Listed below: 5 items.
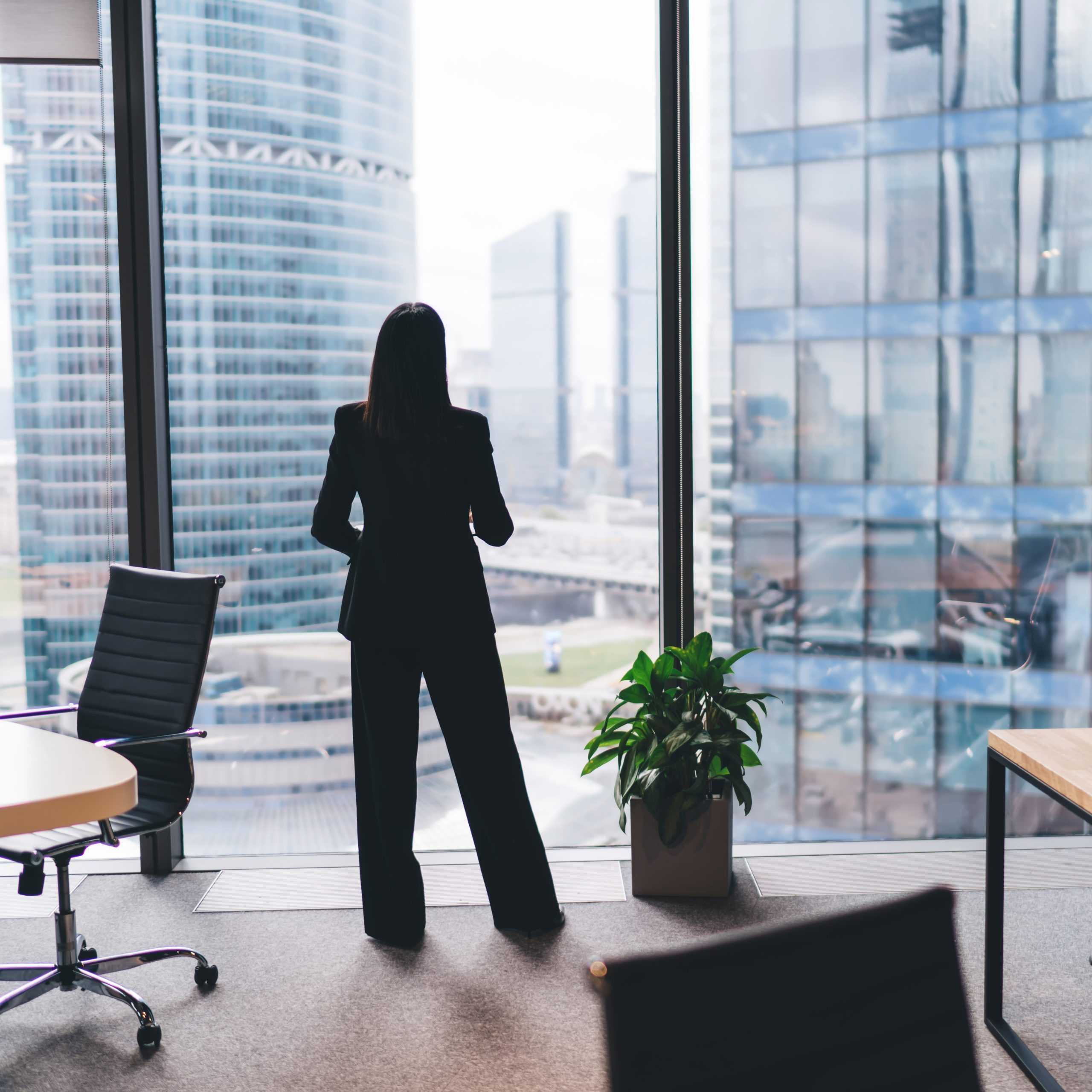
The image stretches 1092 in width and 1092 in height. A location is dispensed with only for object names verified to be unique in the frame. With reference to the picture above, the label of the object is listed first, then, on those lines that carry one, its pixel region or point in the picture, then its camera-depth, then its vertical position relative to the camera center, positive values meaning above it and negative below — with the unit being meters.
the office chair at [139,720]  2.12 -0.61
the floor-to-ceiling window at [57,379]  2.97 +0.25
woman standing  2.45 -0.41
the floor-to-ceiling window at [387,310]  3.00 +0.43
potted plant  2.77 -0.87
